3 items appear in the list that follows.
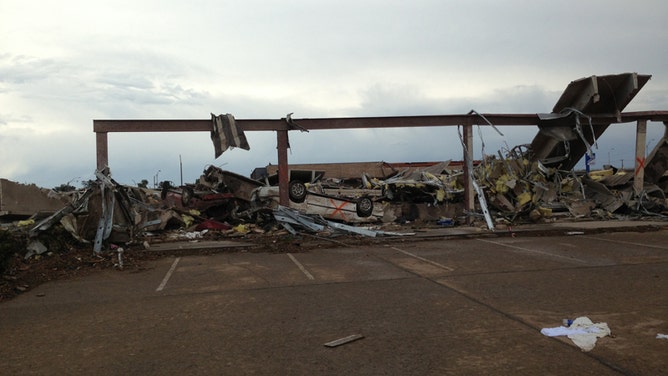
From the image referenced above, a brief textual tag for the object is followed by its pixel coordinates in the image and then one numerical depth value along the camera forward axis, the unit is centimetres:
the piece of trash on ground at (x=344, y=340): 466
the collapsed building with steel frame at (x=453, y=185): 1396
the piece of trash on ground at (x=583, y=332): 448
